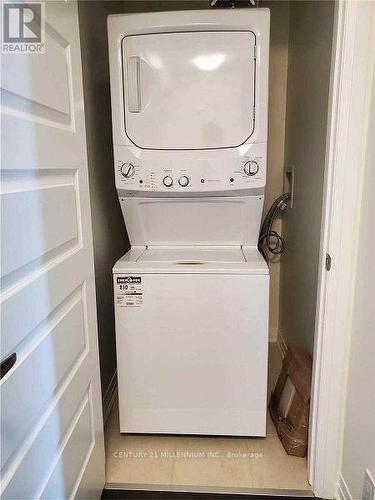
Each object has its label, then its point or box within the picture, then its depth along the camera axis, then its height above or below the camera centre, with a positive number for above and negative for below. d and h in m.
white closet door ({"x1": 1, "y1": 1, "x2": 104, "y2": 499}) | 0.79 -0.27
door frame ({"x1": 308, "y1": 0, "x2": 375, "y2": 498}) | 1.11 -0.19
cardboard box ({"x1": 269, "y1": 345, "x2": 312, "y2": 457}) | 1.61 -1.08
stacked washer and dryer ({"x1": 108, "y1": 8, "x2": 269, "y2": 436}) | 1.53 -0.09
